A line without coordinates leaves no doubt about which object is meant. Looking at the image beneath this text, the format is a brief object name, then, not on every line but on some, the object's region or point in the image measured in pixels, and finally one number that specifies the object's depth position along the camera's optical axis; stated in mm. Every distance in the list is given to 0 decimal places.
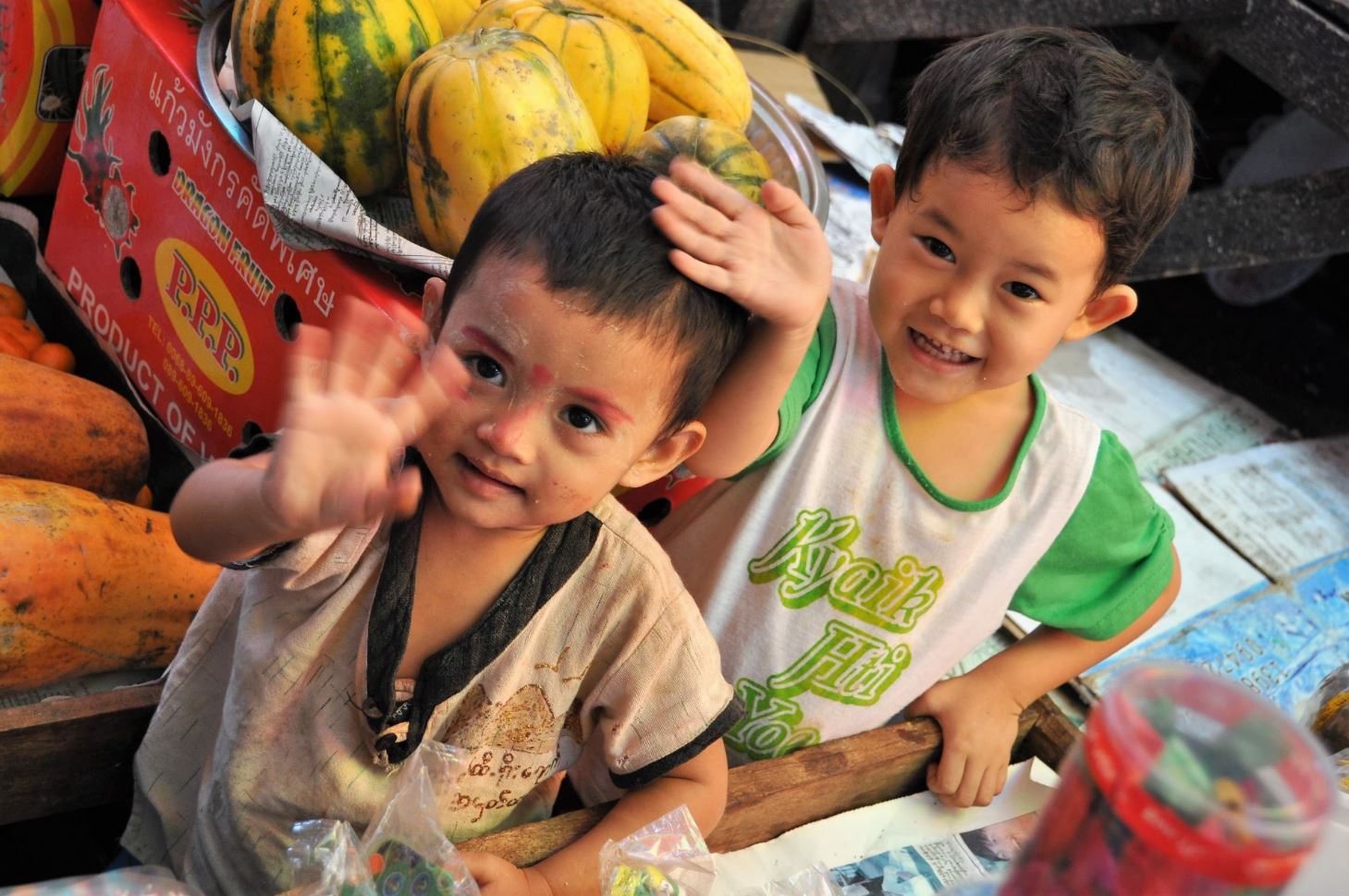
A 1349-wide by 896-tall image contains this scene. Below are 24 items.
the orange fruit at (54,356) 2150
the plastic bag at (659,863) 1146
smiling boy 1415
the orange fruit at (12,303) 2271
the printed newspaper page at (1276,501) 3271
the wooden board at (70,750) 1311
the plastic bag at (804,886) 1199
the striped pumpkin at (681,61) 2258
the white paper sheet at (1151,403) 3664
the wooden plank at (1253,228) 3730
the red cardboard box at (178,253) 1860
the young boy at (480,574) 1047
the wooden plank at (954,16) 3723
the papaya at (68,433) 1771
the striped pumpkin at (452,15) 2127
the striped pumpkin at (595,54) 2037
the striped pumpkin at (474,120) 1769
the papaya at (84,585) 1523
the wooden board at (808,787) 1322
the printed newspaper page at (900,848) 1435
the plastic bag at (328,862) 1047
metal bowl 1936
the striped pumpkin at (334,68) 1863
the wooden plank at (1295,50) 3455
